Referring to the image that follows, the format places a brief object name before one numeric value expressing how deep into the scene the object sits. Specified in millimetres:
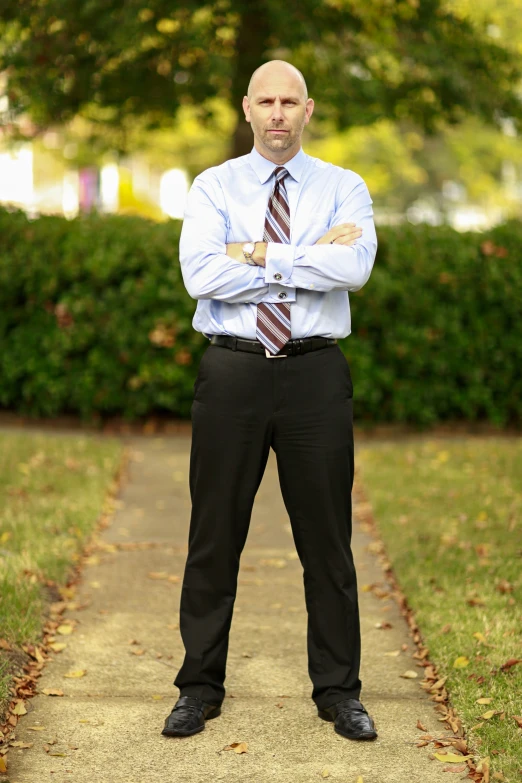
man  7316
